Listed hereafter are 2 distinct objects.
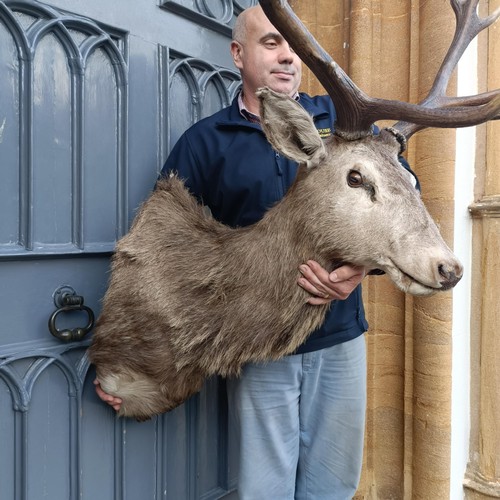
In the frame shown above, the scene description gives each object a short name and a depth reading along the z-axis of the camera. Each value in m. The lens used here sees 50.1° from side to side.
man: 2.04
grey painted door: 1.78
